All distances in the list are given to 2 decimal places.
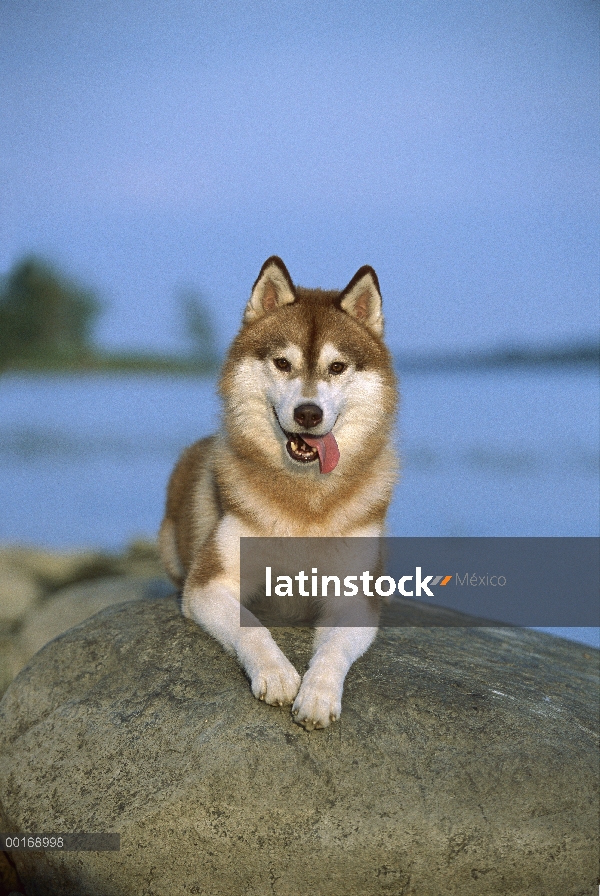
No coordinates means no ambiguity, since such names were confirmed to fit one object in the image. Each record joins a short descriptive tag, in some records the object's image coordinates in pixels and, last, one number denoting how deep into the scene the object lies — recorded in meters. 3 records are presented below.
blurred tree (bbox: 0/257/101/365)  17.27
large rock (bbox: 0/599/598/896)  3.98
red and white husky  5.05
